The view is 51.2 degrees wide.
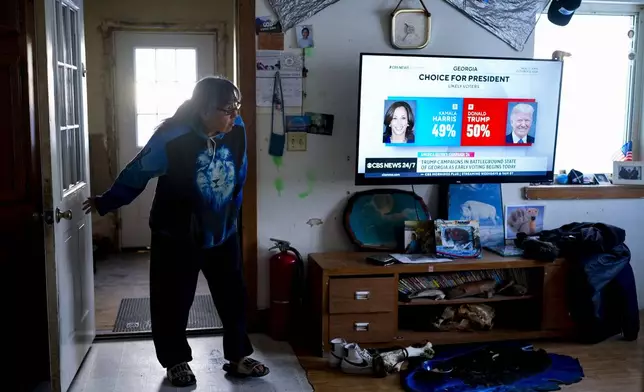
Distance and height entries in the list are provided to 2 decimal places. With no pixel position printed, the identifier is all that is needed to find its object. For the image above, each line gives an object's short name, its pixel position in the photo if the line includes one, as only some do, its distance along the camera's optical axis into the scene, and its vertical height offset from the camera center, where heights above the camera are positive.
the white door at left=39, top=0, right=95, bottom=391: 2.64 -0.35
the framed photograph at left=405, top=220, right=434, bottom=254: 3.61 -0.64
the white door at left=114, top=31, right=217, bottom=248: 5.59 +0.24
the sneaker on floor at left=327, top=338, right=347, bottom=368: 3.18 -1.12
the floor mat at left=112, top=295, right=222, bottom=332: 3.75 -1.20
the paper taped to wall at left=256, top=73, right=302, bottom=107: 3.57 +0.12
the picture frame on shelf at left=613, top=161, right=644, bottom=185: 4.01 -0.30
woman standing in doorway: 2.81 -0.43
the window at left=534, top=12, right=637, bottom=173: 4.08 +0.19
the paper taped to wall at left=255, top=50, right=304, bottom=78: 3.55 +0.27
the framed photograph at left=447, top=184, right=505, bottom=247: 3.81 -0.50
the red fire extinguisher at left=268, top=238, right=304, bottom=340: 3.53 -0.91
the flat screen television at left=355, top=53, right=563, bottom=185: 3.47 -0.01
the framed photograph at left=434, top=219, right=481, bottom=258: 3.54 -0.64
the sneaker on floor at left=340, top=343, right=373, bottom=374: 3.14 -1.15
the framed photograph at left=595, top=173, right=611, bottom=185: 4.09 -0.35
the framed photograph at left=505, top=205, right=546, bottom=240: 3.92 -0.58
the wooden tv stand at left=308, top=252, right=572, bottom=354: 3.30 -0.94
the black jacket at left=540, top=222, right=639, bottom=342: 3.50 -0.84
